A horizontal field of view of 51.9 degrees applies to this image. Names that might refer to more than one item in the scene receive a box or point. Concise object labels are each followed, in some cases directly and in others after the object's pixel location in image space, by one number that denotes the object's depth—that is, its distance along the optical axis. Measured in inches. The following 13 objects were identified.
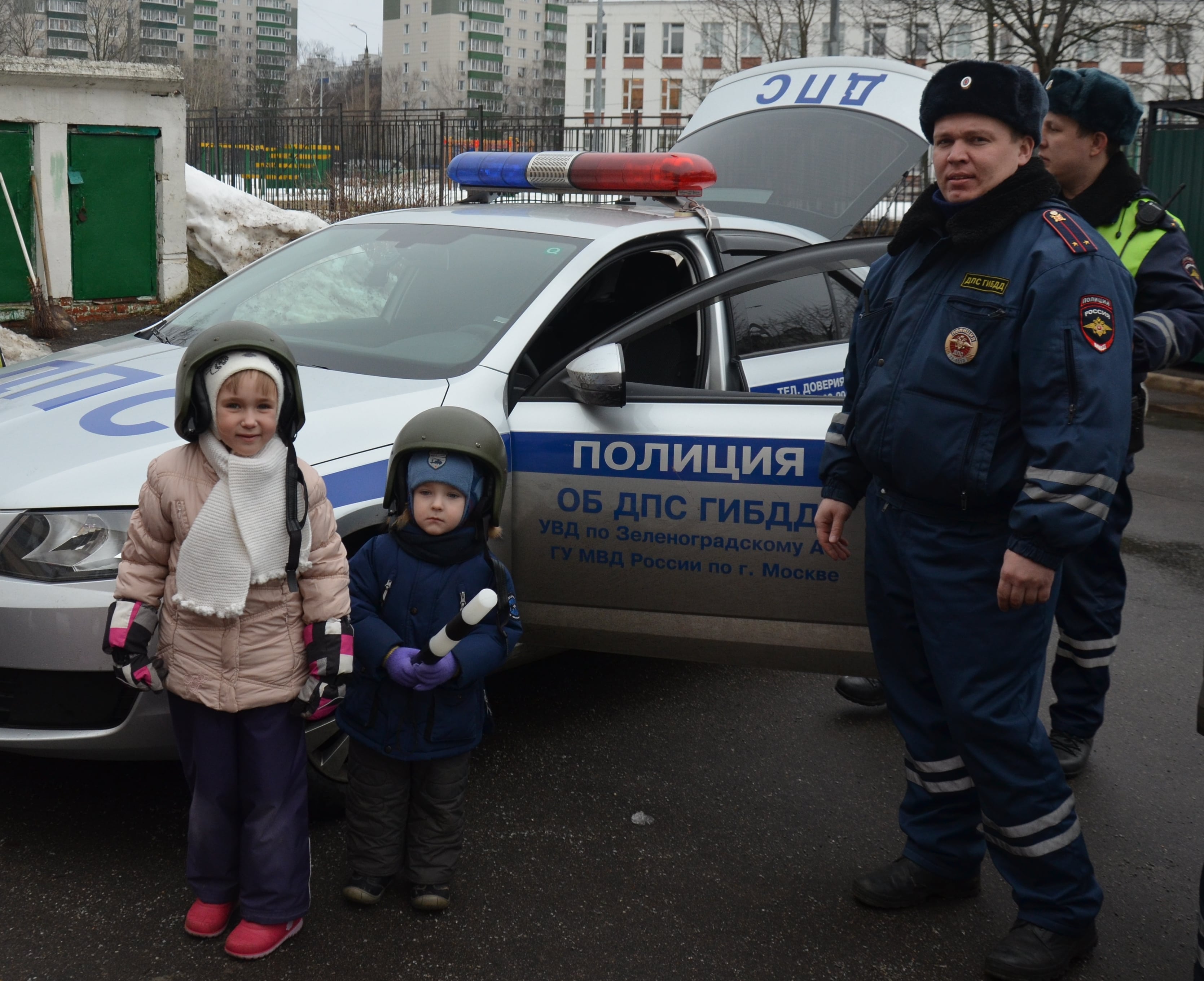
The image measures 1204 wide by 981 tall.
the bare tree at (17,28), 1440.7
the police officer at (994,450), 93.5
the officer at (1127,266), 124.2
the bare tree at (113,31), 1419.8
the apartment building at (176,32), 1732.3
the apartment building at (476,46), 4815.5
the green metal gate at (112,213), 443.8
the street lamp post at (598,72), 1385.3
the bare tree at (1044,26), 695.7
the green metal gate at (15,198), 424.2
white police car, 110.7
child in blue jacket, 106.2
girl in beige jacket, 98.7
